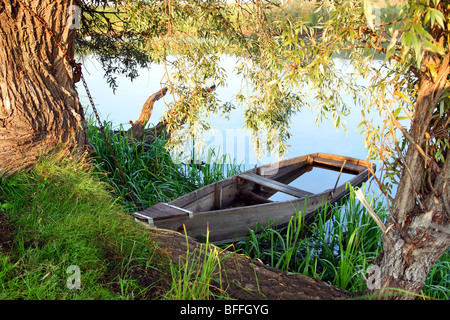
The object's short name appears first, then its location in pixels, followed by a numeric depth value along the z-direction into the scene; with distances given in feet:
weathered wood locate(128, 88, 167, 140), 20.31
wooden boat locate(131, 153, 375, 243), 13.16
